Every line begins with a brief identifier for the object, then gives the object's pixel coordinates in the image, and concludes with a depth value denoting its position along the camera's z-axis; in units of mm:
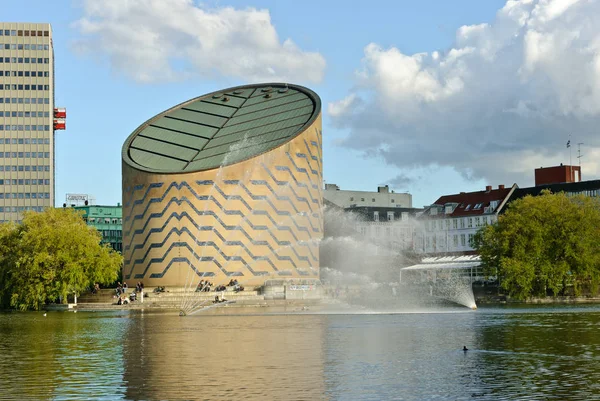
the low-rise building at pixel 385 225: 180488
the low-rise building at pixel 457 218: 164625
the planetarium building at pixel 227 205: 117562
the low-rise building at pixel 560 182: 151375
